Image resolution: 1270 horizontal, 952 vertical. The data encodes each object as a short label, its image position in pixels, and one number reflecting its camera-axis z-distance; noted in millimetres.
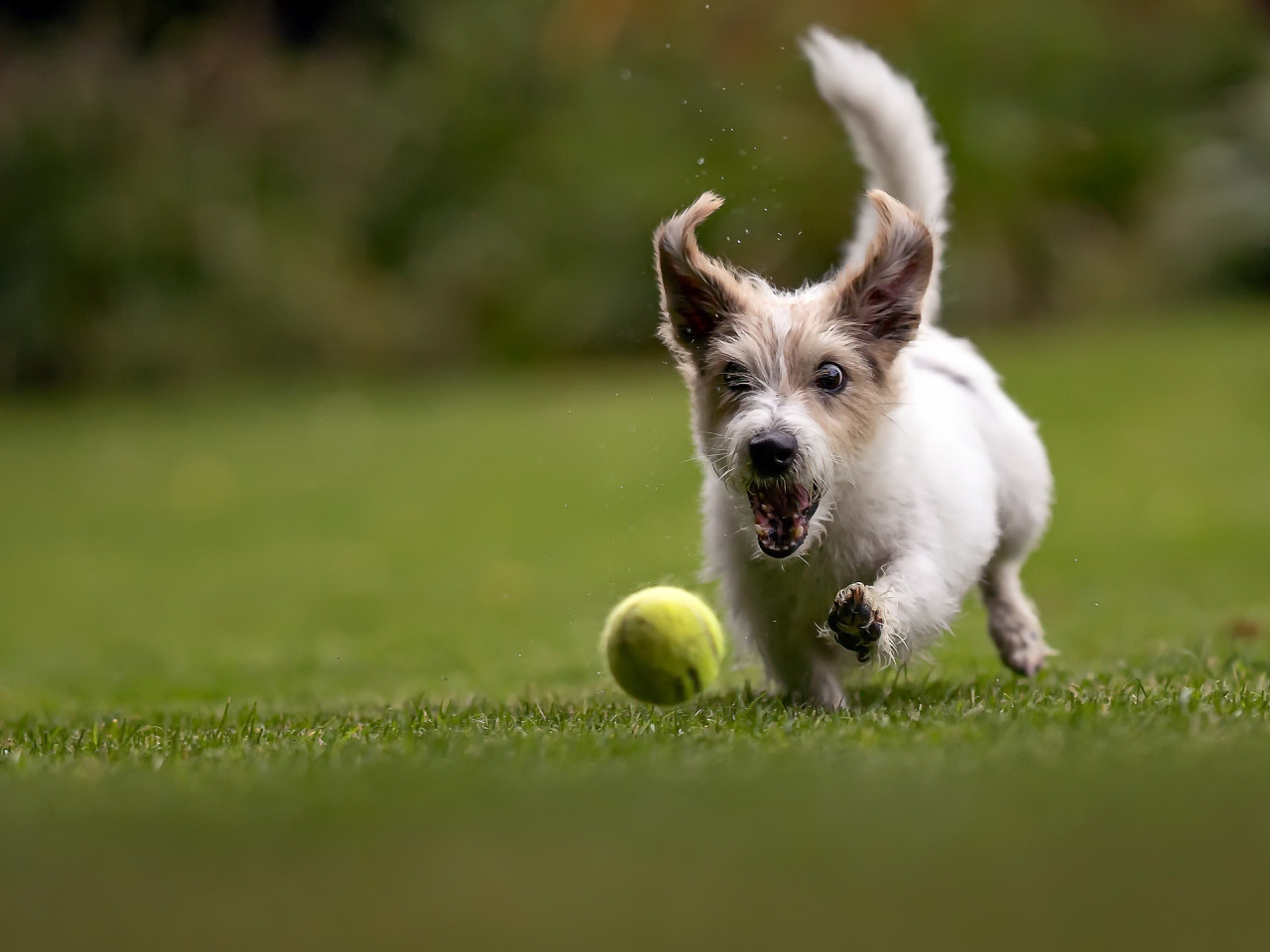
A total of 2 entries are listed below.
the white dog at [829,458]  8172
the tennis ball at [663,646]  8977
